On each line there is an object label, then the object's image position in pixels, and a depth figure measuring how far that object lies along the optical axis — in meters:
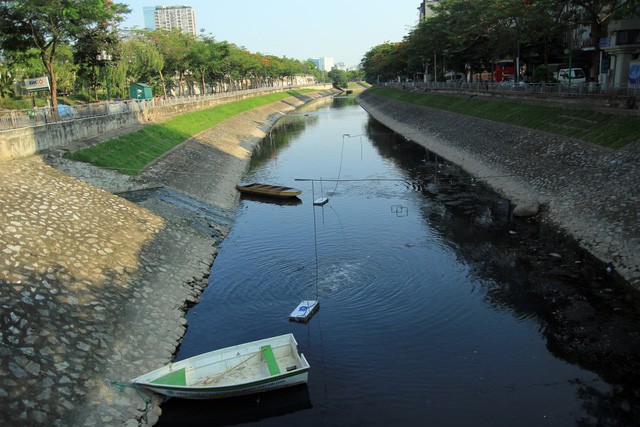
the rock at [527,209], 30.17
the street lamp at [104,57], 48.73
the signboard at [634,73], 39.06
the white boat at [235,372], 14.55
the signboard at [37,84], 40.19
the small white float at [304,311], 19.50
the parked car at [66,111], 36.09
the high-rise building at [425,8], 155.64
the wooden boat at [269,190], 38.38
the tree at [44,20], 35.19
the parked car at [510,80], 51.48
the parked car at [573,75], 61.00
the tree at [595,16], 38.38
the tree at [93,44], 45.91
